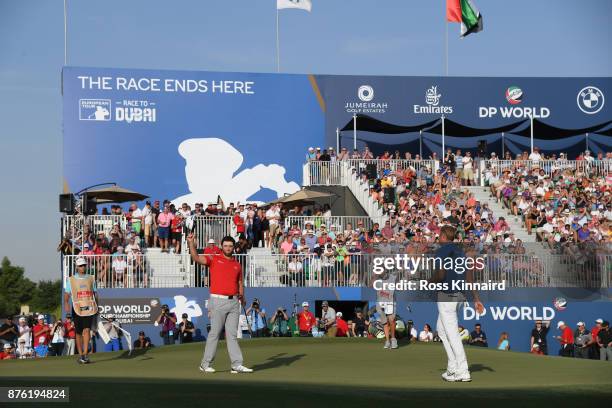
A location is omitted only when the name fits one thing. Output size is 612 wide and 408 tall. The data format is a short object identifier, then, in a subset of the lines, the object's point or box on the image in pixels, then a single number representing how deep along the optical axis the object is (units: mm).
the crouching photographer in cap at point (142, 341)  27031
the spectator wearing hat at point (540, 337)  27422
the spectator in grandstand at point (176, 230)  30953
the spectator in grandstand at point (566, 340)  26984
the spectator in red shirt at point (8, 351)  25328
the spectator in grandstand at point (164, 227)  30809
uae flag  39062
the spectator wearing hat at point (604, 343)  26047
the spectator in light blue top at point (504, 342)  27016
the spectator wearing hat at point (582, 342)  26594
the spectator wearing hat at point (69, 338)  25547
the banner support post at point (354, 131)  39719
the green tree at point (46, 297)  96812
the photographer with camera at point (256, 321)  27453
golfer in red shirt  13617
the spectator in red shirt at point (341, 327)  26516
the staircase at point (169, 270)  28906
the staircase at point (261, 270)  29109
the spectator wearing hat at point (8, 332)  25781
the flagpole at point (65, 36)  38438
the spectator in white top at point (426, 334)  26630
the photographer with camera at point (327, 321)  26516
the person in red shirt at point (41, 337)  25781
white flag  39094
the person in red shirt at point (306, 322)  26453
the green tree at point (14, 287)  93312
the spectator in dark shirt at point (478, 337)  26908
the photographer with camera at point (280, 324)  27297
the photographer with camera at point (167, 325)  27411
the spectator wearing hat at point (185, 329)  27531
